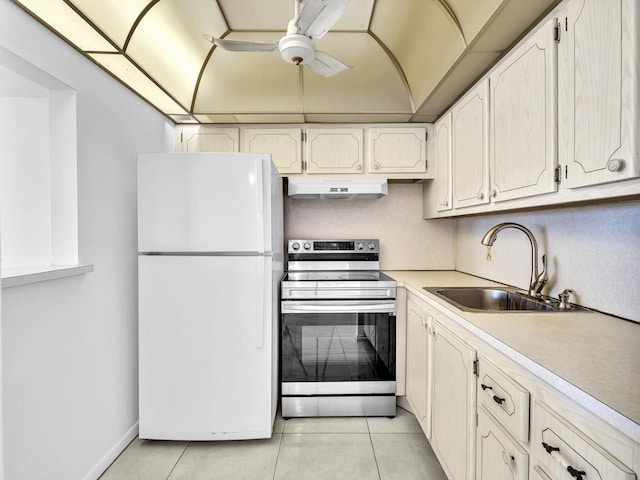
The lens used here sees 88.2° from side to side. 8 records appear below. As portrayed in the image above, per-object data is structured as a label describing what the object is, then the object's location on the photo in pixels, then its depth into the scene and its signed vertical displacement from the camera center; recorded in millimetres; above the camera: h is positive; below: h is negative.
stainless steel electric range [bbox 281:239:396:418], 2209 -758
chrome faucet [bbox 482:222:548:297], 1615 -159
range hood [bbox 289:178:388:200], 2527 +377
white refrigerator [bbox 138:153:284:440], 1893 -346
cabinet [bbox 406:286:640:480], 689 -524
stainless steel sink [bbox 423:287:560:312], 1755 -348
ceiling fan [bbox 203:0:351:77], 1220 +846
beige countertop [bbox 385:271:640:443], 664 -322
